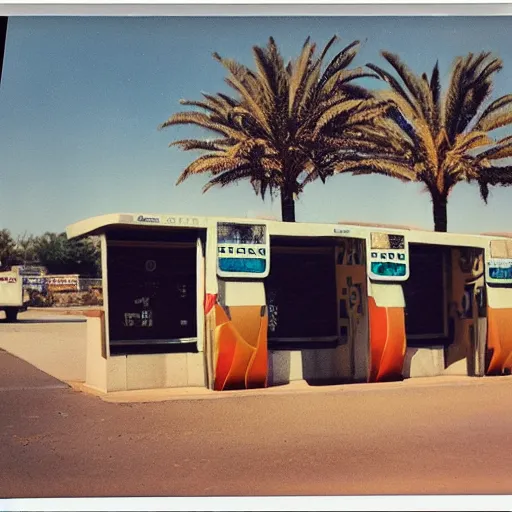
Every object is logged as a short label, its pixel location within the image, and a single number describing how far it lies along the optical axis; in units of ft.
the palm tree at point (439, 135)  35.40
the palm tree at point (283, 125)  37.37
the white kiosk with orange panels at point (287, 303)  34.53
